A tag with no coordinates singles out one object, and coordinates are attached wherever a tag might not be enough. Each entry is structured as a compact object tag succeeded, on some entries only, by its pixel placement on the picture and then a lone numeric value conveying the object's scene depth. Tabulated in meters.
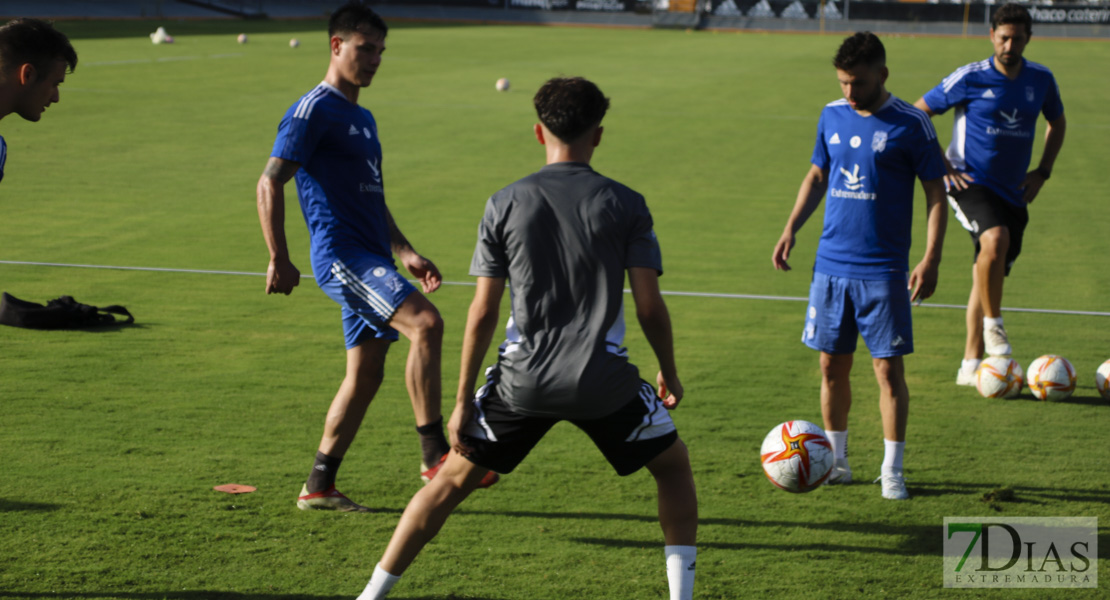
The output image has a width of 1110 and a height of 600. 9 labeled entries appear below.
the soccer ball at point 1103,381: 15.51
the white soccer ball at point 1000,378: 15.68
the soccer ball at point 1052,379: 15.55
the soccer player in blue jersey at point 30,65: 9.11
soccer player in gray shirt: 8.03
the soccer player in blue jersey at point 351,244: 11.04
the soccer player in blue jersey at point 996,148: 15.97
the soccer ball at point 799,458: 11.87
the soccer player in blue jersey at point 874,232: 11.77
